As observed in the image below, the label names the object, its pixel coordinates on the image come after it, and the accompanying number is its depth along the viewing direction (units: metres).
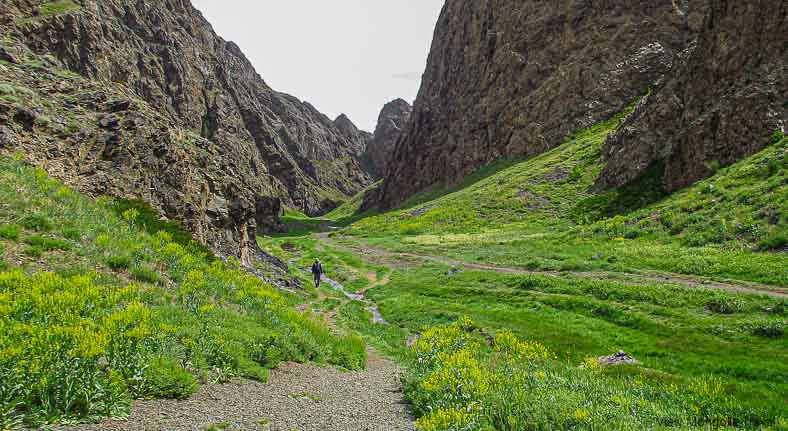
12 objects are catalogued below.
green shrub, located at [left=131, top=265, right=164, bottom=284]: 12.65
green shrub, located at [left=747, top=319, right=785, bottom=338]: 13.59
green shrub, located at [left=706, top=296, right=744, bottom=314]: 16.14
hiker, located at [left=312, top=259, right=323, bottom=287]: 33.53
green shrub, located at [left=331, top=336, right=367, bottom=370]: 13.95
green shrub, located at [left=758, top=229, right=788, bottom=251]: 21.34
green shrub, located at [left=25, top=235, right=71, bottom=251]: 11.66
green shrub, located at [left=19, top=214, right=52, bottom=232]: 12.37
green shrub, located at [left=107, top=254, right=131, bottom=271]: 12.60
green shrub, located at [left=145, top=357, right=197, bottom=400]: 7.45
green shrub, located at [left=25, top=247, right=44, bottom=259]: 11.13
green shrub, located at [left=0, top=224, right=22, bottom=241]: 11.33
